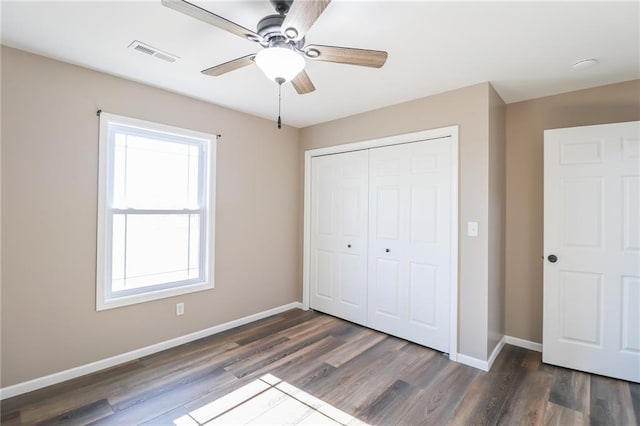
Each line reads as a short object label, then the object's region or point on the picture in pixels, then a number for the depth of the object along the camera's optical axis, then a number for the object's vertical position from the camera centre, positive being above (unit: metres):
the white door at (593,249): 2.41 -0.25
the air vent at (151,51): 2.08 +1.17
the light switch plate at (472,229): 2.69 -0.10
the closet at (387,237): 2.93 -0.24
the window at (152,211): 2.58 +0.02
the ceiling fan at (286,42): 1.29 +0.88
